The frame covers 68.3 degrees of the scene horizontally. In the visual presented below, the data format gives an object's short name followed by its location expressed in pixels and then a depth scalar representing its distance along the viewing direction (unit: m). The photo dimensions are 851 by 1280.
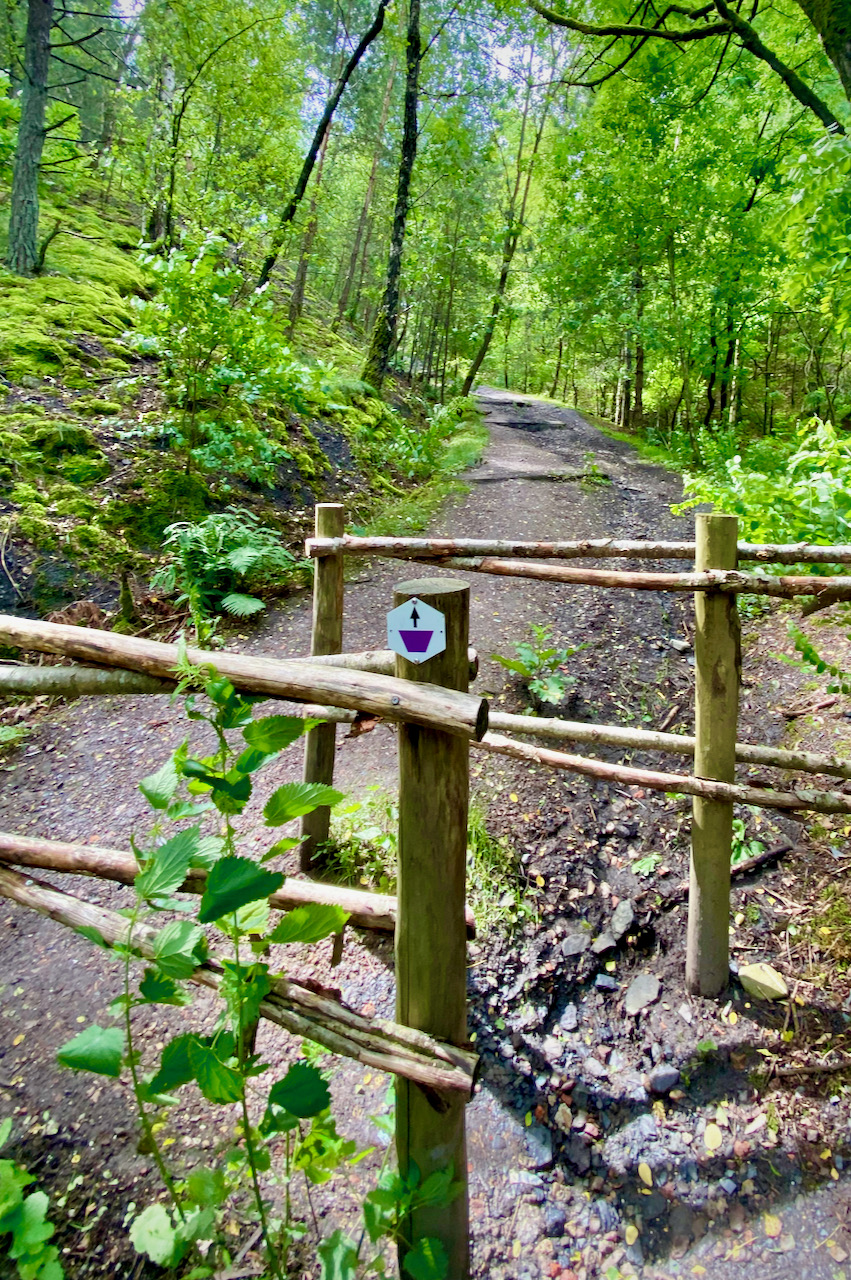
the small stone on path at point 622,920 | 2.85
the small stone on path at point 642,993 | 2.62
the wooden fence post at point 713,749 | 2.31
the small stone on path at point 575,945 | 2.75
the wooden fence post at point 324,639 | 2.87
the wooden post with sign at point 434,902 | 1.40
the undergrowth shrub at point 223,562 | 4.67
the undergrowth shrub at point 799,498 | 3.59
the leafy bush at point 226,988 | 1.11
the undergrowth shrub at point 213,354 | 4.77
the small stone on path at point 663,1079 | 2.38
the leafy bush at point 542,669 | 3.87
